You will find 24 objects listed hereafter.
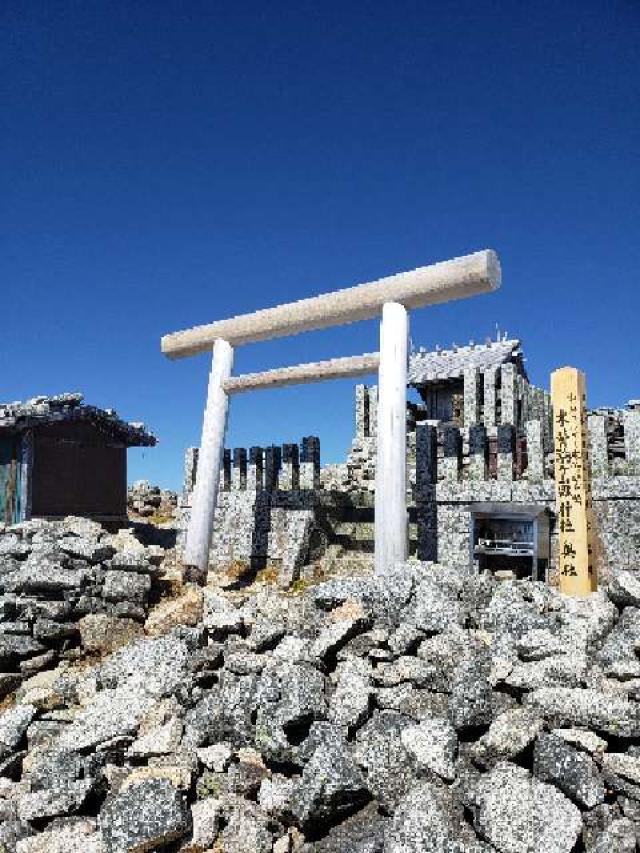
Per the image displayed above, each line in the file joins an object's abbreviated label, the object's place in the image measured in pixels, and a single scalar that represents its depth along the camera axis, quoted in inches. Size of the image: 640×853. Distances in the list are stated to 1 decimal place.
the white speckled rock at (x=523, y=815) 170.1
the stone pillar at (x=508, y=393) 663.8
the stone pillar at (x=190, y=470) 550.3
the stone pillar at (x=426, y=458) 422.0
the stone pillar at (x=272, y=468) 498.9
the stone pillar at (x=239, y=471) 523.5
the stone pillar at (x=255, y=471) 511.6
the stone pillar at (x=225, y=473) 533.0
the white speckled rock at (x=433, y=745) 198.4
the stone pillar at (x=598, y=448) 369.1
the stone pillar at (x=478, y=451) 408.2
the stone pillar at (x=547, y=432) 390.9
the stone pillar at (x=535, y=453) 385.7
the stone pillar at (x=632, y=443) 359.3
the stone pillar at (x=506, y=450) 397.1
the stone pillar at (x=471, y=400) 718.5
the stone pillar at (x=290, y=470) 488.8
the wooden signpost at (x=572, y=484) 311.0
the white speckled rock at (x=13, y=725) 264.5
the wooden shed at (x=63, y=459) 721.0
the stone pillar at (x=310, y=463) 480.4
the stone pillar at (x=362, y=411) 821.2
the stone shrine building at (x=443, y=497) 364.2
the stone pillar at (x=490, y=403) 697.0
